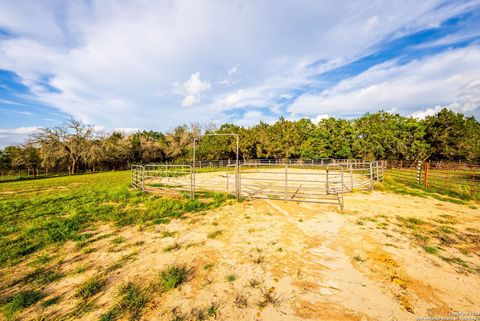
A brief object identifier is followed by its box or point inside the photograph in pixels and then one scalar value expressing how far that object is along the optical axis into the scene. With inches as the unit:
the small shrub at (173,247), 169.4
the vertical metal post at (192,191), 343.3
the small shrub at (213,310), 101.7
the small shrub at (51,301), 109.5
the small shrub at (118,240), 184.0
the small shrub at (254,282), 123.4
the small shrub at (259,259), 149.1
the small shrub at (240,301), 108.0
